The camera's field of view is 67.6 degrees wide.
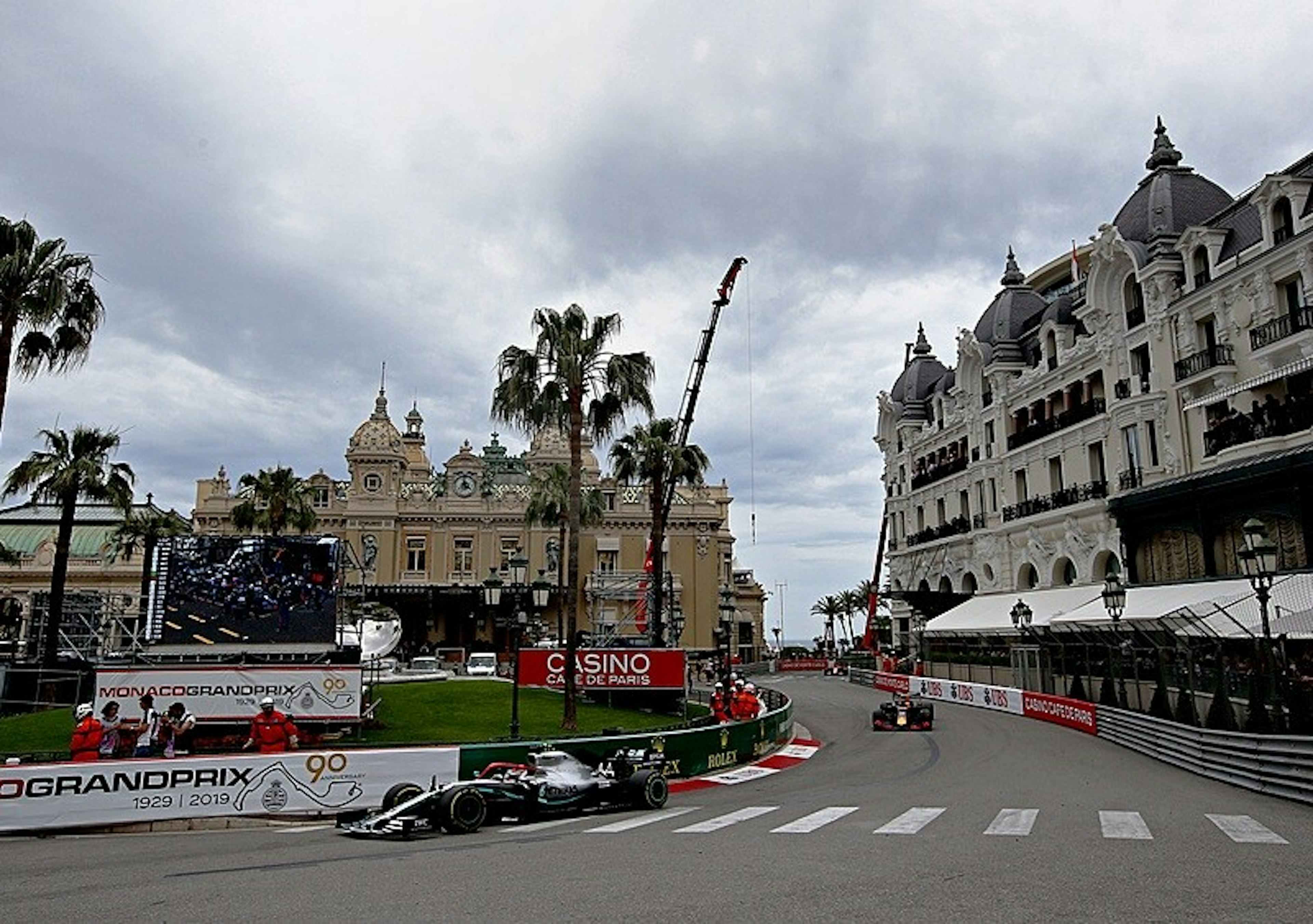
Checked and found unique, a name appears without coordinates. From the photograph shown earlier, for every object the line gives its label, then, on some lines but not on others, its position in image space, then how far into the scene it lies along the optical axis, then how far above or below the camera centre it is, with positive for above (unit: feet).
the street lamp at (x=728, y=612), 131.34 +4.70
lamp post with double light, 78.12 +4.67
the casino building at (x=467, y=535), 238.89 +27.89
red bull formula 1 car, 109.50 -7.81
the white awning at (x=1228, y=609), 87.97 +3.29
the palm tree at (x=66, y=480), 101.14 +18.87
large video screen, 88.12 +5.35
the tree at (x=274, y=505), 144.87 +21.53
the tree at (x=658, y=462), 131.23 +24.94
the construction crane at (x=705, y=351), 230.27 +70.57
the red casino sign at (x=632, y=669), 103.55 -2.27
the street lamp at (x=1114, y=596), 89.97 +4.39
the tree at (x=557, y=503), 170.40 +25.44
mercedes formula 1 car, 48.24 -7.75
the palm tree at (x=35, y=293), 79.56 +29.18
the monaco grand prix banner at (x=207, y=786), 51.83 -7.45
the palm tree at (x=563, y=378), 91.86 +25.40
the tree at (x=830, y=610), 447.01 +16.46
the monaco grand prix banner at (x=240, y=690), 75.25 -3.10
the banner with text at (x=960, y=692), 129.80 -6.80
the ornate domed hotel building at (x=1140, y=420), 102.17 +28.96
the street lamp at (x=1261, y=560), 62.75 +5.34
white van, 155.43 -2.81
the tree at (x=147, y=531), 138.92 +18.39
